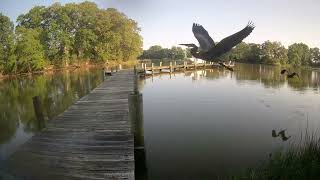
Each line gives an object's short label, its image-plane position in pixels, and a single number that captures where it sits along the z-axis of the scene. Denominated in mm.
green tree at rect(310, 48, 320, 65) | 34085
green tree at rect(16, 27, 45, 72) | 27915
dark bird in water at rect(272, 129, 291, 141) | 8954
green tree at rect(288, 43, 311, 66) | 28241
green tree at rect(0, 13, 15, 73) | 26059
